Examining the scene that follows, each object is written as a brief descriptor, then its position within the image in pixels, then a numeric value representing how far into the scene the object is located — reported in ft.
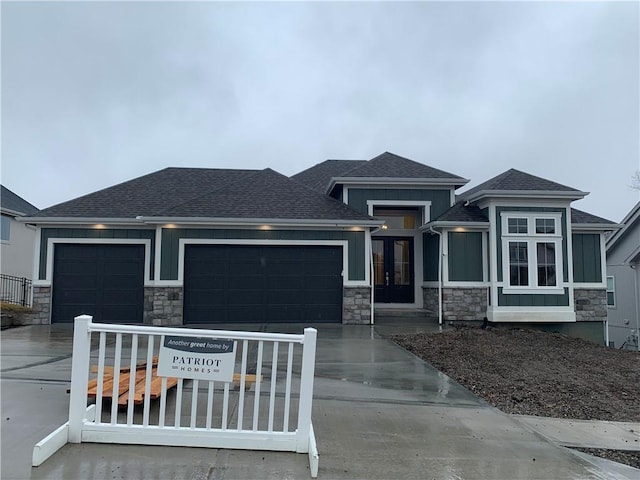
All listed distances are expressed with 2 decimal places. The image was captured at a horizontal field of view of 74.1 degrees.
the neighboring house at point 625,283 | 55.80
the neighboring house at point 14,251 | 53.47
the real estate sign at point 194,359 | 11.20
